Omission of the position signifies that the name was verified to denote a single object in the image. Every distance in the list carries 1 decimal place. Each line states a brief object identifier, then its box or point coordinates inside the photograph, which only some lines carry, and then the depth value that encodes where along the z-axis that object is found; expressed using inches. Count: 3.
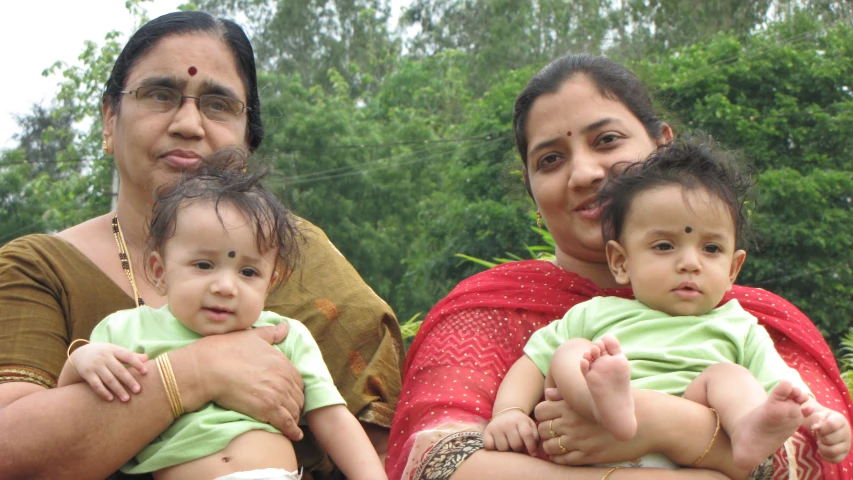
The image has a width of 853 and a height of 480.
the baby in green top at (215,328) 99.0
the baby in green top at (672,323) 92.4
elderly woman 99.3
